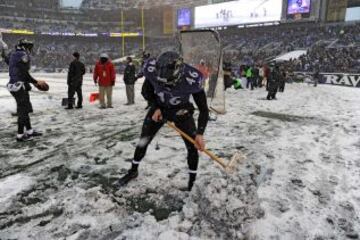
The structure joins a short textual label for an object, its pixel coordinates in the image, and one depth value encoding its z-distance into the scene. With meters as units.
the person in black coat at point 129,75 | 10.99
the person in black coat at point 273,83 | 13.62
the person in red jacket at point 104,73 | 10.19
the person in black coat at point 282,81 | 15.89
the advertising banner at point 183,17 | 48.39
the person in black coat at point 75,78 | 9.77
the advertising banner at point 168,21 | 55.06
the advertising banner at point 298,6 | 35.62
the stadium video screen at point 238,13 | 38.09
